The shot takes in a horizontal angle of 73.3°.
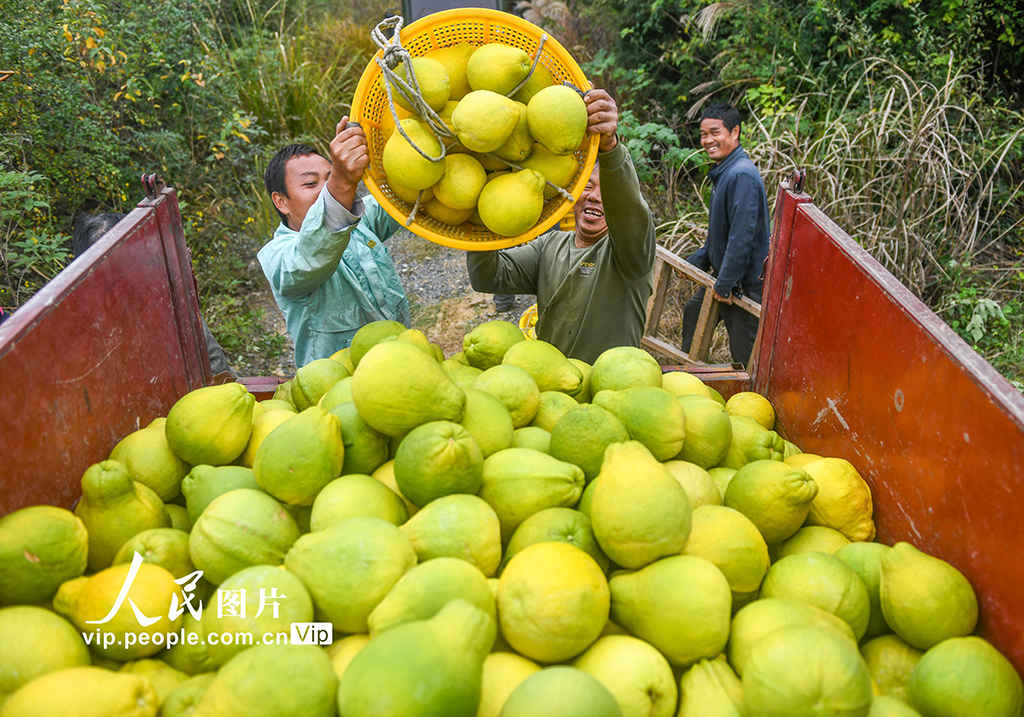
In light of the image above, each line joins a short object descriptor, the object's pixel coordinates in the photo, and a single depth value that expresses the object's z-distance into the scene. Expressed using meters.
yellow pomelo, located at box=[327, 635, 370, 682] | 1.30
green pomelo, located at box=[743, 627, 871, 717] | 1.19
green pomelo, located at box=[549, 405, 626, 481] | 1.75
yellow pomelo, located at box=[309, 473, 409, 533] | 1.58
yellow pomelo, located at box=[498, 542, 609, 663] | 1.32
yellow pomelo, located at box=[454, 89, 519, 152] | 2.05
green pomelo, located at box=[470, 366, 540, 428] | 2.02
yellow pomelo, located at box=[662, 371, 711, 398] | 2.34
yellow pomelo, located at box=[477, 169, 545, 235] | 2.14
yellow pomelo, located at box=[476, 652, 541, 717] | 1.26
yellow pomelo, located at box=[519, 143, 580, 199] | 2.29
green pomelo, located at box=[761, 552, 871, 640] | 1.51
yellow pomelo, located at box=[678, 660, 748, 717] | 1.31
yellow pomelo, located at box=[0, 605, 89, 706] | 1.26
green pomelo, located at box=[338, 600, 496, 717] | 1.11
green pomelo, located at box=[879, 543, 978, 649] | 1.45
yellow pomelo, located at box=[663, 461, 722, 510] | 1.80
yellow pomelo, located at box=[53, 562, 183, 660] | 1.39
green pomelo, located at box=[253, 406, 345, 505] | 1.65
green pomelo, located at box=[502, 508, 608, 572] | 1.55
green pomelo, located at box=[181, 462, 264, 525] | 1.70
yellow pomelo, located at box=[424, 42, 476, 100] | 2.34
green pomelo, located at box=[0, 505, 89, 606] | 1.39
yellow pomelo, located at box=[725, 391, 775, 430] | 2.45
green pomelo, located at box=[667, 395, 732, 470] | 1.99
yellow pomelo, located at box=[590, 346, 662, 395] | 2.20
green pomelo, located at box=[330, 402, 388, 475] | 1.81
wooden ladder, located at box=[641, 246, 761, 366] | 5.06
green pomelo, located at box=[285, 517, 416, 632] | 1.38
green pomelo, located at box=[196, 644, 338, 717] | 1.16
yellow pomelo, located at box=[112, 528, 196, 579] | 1.54
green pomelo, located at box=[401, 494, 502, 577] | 1.50
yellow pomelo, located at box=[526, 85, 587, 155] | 2.11
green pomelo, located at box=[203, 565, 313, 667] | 1.35
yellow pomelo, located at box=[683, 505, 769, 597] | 1.54
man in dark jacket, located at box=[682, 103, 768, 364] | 4.89
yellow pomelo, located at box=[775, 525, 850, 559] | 1.77
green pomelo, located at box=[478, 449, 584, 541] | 1.66
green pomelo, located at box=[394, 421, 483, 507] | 1.58
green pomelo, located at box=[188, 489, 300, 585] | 1.52
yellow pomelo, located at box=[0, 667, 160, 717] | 1.15
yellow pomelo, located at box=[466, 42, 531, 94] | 2.18
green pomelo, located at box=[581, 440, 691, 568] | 1.46
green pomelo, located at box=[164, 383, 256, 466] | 1.82
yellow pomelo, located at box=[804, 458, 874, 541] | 1.86
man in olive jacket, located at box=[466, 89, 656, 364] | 3.00
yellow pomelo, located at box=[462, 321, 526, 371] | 2.40
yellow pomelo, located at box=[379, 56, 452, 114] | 2.17
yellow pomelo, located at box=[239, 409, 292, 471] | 1.95
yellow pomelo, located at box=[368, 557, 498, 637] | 1.30
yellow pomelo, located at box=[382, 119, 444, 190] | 2.13
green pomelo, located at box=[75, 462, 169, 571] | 1.59
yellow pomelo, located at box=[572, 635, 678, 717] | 1.29
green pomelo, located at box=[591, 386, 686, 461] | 1.87
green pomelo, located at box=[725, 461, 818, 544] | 1.71
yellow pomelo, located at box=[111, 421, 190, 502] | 1.84
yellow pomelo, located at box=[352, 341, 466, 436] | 1.71
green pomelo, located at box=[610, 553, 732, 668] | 1.38
